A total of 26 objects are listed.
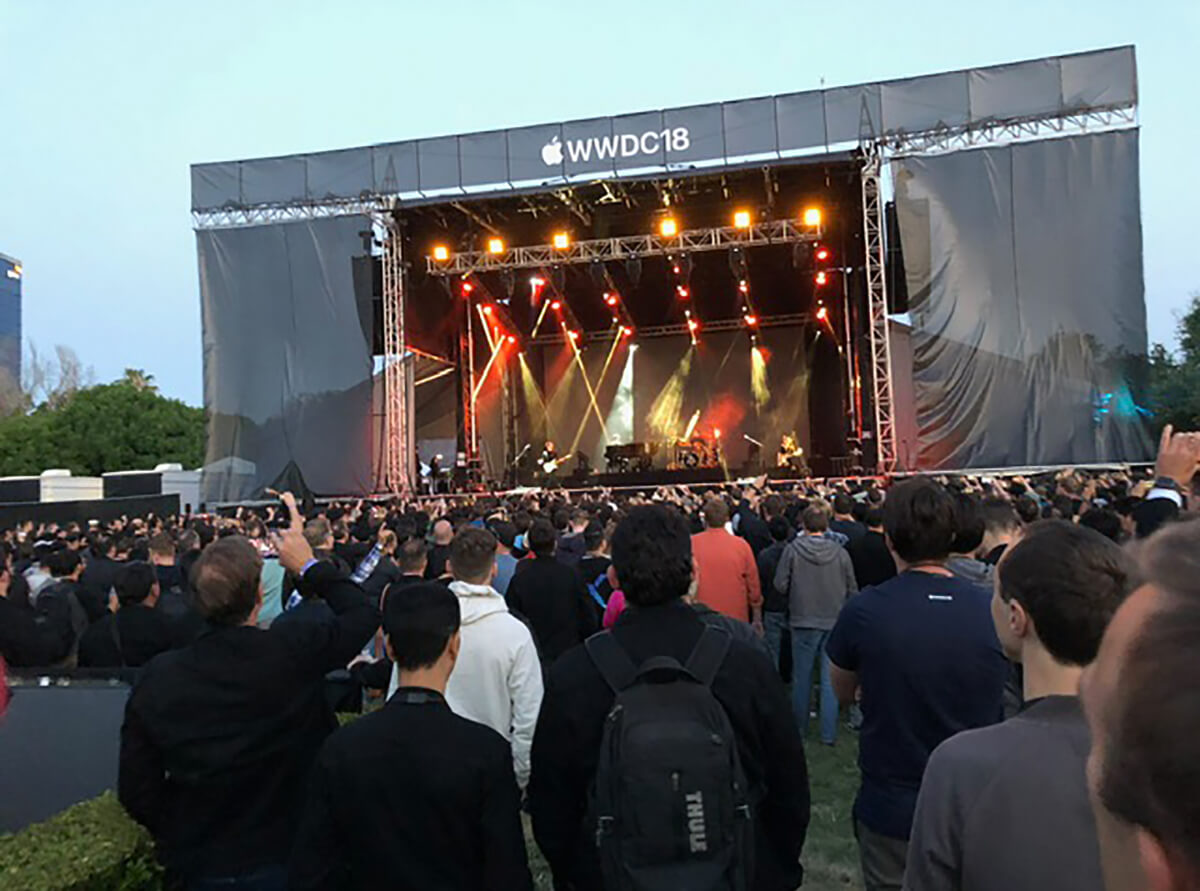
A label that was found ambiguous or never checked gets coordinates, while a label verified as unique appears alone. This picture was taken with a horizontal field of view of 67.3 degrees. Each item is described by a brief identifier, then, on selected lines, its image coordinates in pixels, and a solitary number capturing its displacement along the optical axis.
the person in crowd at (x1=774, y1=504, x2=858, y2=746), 5.73
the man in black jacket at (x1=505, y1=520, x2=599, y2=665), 4.78
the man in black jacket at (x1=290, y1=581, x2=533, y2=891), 2.06
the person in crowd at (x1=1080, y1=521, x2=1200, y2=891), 0.62
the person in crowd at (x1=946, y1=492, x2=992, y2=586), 2.89
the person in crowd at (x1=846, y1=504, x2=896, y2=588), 5.70
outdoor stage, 16.88
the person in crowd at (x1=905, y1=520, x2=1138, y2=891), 1.48
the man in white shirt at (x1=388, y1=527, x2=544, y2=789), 3.48
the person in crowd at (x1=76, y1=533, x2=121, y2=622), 5.54
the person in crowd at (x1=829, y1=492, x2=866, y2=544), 6.56
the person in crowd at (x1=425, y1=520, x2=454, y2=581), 5.90
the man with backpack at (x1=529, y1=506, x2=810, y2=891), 1.89
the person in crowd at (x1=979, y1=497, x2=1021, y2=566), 4.51
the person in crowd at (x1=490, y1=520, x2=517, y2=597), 5.48
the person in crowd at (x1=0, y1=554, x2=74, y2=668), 4.66
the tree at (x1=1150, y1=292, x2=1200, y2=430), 26.59
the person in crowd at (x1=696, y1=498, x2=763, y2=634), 5.48
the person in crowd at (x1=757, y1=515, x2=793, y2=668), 6.55
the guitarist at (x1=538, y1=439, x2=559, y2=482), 24.72
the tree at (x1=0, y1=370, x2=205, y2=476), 33.12
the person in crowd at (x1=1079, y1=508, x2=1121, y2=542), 4.46
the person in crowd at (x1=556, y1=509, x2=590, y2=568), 6.31
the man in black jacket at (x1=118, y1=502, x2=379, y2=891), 2.41
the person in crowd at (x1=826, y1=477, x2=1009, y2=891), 2.46
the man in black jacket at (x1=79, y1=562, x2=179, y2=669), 4.50
